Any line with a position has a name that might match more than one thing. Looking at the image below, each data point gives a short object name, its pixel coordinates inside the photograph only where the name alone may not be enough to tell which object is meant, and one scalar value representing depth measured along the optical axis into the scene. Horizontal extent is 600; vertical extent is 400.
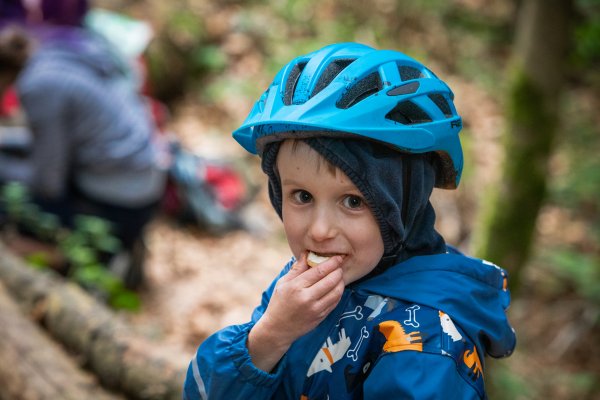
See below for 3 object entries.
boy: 1.66
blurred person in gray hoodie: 4.81
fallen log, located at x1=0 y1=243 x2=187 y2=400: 3.12
